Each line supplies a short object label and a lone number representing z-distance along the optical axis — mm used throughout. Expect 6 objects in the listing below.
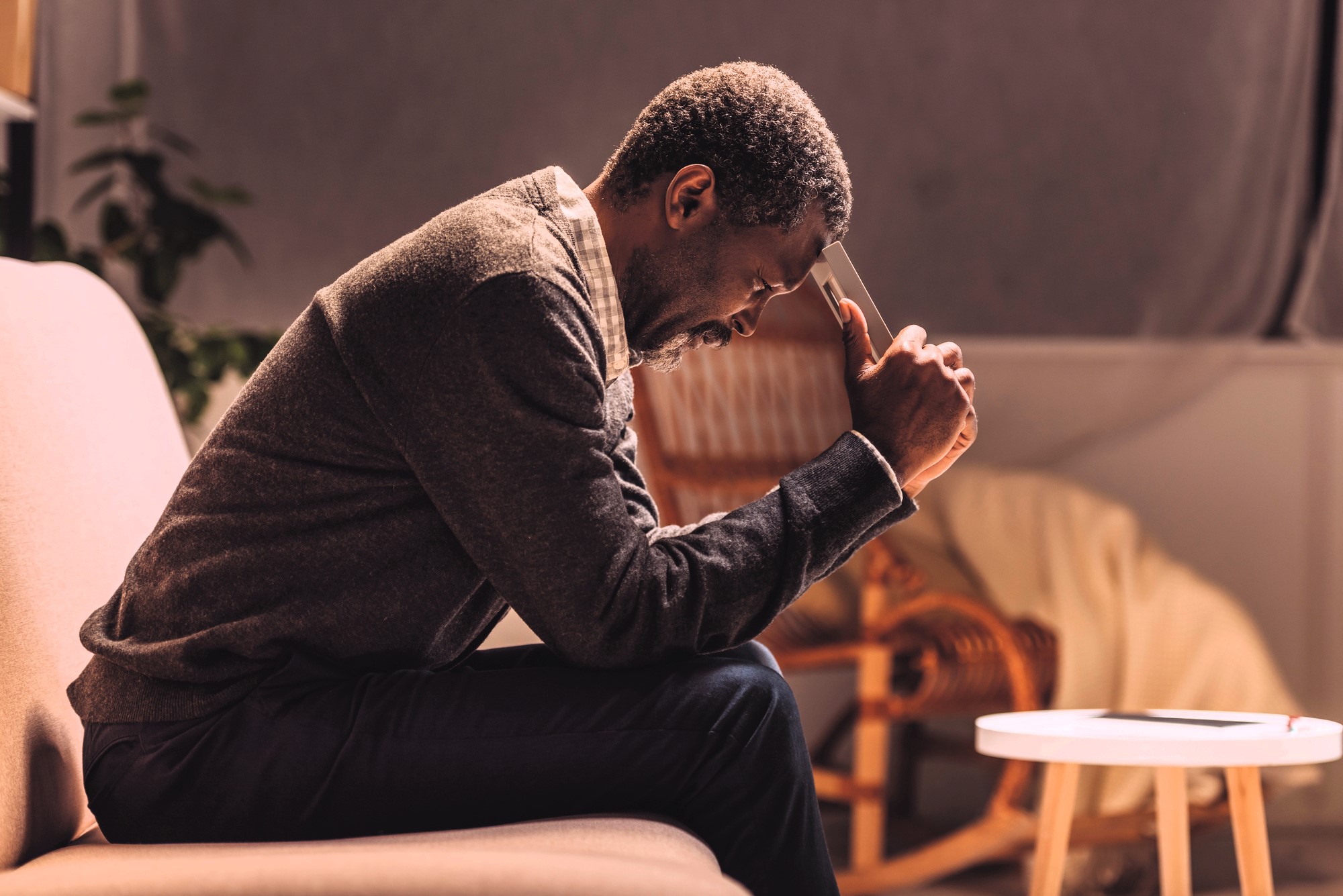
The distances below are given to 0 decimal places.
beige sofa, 2286
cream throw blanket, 3963
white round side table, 2730
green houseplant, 3477
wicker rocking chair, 3797
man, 2437
